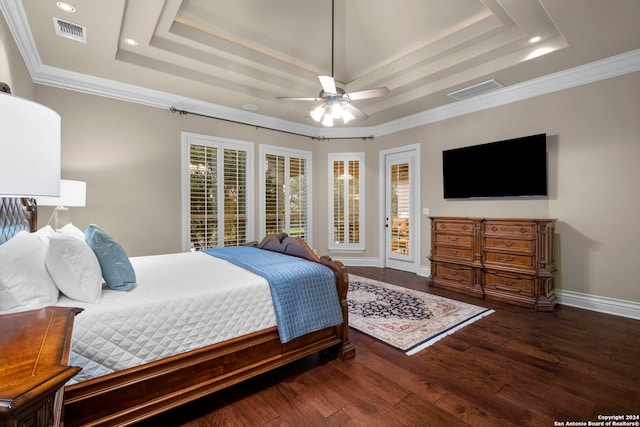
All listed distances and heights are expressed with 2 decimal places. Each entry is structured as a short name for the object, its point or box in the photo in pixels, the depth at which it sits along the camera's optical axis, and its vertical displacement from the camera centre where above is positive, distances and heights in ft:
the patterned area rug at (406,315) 9.11 -3.69
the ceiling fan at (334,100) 9.59 +3.86
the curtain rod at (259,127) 14.25 +5.07
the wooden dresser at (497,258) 11.39 -1.92
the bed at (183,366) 4.84 -3.03
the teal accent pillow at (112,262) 5.91 -0.96
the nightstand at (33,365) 1.97 -1.23
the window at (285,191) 17.42 +1.42
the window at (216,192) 14.69 +1.20
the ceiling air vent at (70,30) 8.74 +5.65
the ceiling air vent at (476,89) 12.68 +5.60
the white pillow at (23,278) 4.31 -0.98
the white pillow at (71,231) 7.58 -0.42
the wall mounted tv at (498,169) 12.47 +2.08
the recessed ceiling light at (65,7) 7.91 +5.66
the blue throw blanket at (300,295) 6.79 -1.95
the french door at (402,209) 17.35 +0.30
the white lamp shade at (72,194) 9.48 +0.70
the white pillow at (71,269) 5.09 -0.95
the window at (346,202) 19.66 +0.82
